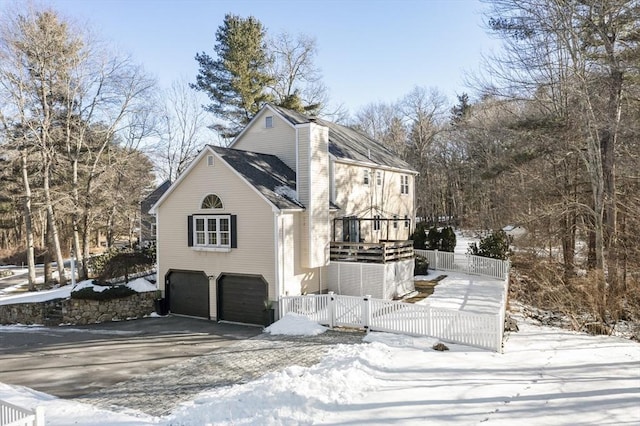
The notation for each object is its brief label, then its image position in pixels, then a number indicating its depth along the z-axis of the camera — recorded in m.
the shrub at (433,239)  26.88
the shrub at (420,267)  23.97
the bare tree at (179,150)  34.88
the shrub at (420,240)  27.12
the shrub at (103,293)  19.20
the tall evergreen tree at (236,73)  34.78
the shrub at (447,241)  26.69
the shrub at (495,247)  23.88
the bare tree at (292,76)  38.69
